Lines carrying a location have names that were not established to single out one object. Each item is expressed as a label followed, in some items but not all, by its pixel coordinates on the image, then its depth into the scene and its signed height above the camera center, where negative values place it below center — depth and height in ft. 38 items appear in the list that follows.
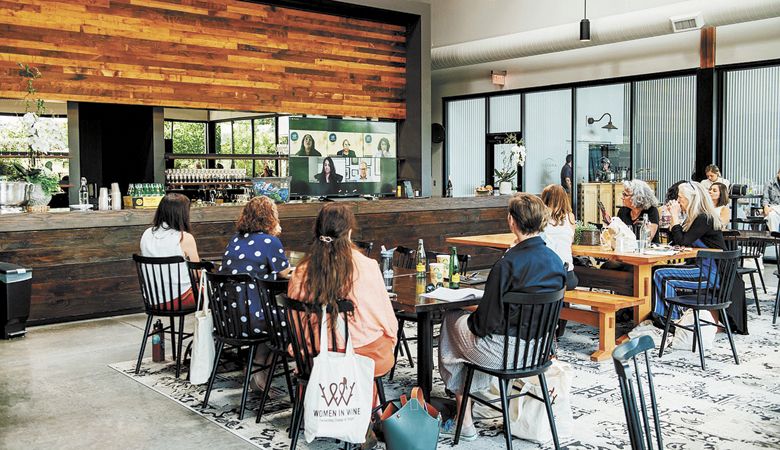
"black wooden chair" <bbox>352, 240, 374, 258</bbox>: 20.48 -1.41
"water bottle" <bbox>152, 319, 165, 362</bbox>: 18.76 -3.67
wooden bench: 19.17 -3.07
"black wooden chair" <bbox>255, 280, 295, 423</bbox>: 14.06 -2.36
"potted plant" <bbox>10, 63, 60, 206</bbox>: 23.13 +0.67
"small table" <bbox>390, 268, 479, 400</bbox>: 13.64 -2.11
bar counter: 22.65 -1.66
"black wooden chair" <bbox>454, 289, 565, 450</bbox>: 12.53 -2.39
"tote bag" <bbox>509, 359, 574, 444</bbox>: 13.37 -3.82
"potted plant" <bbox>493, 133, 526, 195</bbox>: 38.04 +1.05
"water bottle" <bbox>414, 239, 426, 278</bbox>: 16.60 -1.51
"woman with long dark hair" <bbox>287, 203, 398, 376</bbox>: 12.22 -1.43
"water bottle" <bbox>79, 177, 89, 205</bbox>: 25.57 +0.05
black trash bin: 20.85 -2.80
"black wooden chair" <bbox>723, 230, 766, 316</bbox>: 24.90 -1.67
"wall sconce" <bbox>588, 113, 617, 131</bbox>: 42.75 +3.76
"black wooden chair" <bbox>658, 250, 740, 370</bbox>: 18.48 -2.42
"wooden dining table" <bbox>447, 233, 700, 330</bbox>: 20.04 -1.81
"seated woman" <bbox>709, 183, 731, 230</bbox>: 27.55 -0.11
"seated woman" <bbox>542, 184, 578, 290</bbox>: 18.92 -0.81
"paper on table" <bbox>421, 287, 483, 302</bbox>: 14.08 -1.87
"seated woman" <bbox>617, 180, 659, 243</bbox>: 23.65 -0.27
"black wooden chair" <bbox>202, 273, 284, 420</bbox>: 15.01 -2.31
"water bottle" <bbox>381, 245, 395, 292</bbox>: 15.94 -1.54
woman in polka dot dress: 15.97 -1.09
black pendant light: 35.55 +7.62
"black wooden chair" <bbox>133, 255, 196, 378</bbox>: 17.47 -2.18
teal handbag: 11.72 -3.58
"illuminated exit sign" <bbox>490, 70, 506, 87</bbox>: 47.09 +7.12
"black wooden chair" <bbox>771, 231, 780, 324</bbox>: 23.50 -1.89
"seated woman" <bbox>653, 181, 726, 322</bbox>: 20.93 -1.00
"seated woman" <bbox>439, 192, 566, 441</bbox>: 12.75 -1.59
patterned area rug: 13.57 -4.25
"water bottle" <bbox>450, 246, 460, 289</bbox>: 15.40 -1.57
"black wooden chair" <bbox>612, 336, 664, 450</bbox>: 7.51 -1.97
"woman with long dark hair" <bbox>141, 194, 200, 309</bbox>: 18.26 -0.91
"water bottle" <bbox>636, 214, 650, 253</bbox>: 21.16 -1.23
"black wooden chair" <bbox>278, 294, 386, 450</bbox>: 12.07 -2.23
